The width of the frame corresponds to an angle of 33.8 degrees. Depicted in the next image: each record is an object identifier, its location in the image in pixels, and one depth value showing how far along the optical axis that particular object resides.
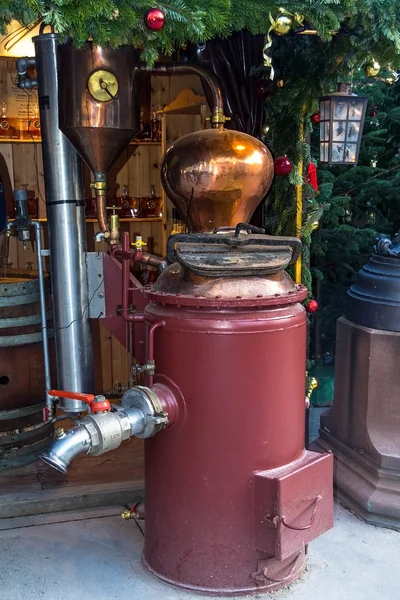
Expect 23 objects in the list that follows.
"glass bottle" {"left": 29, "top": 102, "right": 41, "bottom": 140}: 5.00
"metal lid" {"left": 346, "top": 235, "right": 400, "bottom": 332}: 3.40
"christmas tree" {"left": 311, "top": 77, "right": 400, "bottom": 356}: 5.33
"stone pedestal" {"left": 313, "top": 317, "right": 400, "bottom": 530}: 3.30
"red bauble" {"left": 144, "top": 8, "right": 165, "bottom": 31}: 2.43
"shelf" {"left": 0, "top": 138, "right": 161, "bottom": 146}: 4.91
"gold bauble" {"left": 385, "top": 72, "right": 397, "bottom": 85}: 3.30
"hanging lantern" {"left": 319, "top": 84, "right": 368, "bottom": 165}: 3.23
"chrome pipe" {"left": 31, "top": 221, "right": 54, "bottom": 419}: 3.59
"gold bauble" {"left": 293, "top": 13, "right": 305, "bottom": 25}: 2.66
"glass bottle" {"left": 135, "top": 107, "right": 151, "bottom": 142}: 5.18
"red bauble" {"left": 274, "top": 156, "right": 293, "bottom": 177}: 3.34
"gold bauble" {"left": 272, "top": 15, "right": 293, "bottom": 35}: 2.63
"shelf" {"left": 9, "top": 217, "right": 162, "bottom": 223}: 5.07
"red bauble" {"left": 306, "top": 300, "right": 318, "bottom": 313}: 3.44
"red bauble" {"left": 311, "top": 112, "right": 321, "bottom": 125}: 3.65
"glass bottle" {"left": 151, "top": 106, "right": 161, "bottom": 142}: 5.18
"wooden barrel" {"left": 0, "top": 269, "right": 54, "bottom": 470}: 3.70
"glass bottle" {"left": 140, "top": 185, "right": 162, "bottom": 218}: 5.31
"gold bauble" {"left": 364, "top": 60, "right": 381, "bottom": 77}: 3.07
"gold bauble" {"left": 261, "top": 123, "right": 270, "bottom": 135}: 3.51
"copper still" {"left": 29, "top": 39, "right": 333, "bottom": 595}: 2.52
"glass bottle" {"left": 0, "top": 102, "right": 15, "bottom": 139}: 4.92
